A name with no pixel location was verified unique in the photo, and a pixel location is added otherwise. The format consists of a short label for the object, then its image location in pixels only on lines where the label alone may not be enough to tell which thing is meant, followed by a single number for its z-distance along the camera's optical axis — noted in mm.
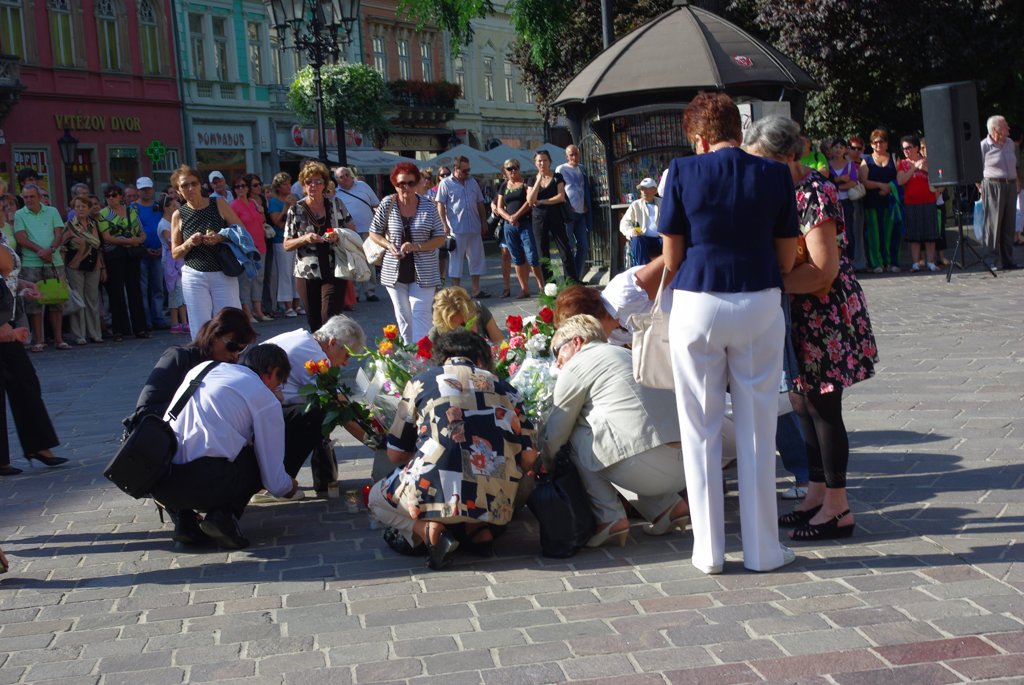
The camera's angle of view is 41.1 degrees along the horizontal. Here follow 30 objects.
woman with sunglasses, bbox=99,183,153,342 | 17078
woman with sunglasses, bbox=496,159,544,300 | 18375
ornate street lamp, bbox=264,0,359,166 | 19766
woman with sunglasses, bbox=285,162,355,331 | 11438
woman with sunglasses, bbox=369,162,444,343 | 11000
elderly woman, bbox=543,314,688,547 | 6246
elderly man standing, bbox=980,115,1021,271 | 17344
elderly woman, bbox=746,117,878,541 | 5711
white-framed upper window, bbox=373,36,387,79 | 53906
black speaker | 17062
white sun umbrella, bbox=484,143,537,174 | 41531
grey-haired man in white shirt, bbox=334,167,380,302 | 16891
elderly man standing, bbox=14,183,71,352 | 15945
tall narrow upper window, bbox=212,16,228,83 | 44469
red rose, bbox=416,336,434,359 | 7051
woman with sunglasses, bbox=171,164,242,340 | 10609
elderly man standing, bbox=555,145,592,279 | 18359
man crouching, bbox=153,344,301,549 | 6582
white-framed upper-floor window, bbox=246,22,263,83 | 46156
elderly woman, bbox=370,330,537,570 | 6012
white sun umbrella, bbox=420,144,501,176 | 37094
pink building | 36438
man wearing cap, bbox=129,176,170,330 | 17562
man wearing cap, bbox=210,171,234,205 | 18000
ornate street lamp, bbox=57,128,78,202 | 32156
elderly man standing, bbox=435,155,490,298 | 19062
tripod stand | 16875
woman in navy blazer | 5383
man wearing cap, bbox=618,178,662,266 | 14023
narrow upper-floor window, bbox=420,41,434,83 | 57875
